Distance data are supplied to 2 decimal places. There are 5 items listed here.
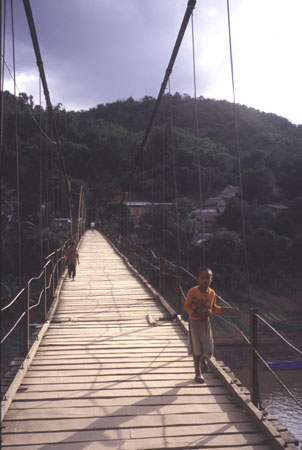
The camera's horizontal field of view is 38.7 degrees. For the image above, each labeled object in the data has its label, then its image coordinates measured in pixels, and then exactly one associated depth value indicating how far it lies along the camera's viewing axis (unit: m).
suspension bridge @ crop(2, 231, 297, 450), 2.35
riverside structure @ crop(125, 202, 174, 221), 41.06
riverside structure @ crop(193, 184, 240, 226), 42.35
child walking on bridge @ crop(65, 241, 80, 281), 8.42
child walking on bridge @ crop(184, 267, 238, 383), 3.29
